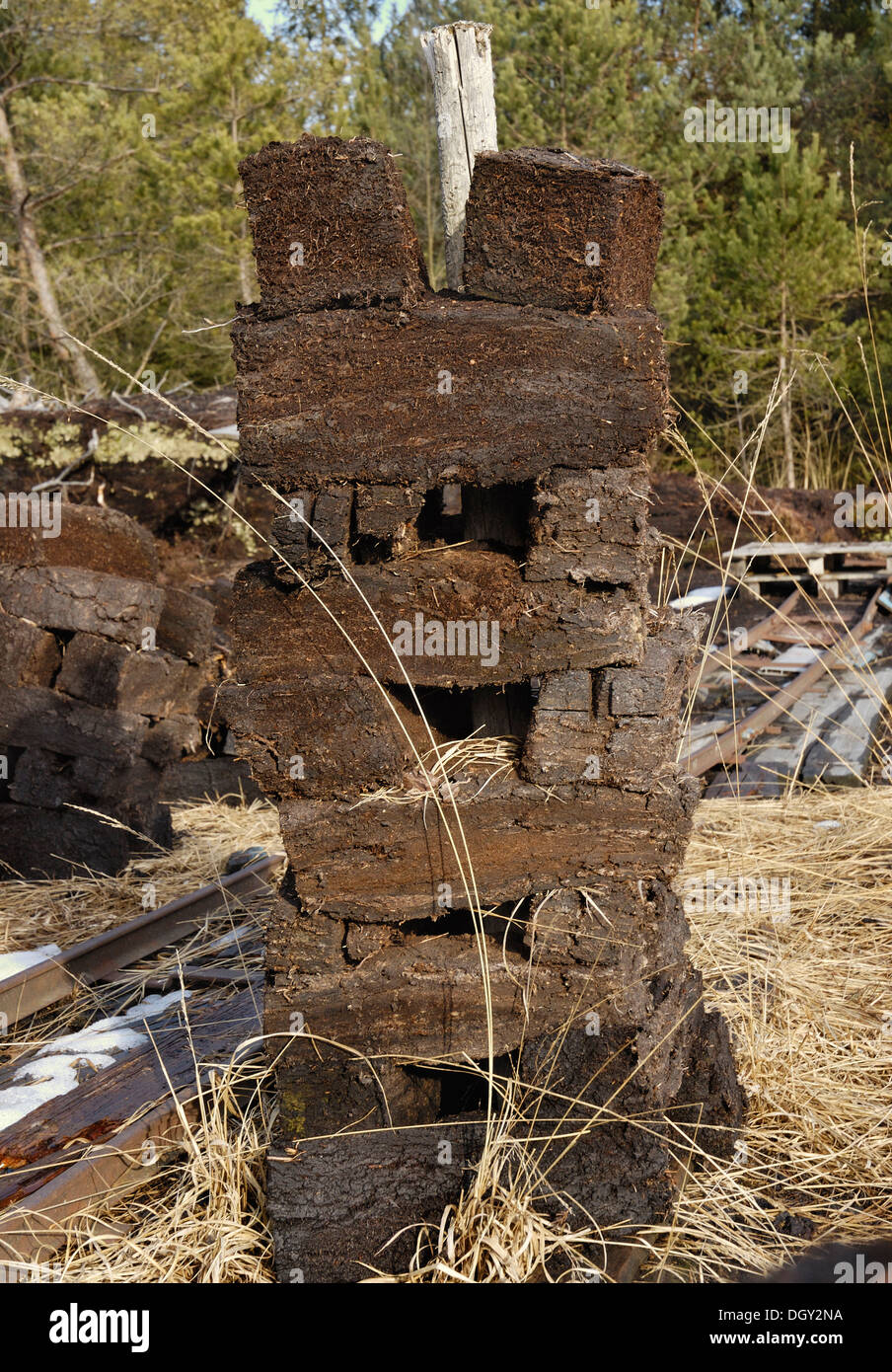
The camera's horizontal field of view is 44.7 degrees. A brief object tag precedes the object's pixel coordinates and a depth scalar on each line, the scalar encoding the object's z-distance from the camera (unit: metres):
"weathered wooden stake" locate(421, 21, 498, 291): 3.00
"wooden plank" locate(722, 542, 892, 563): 11.26
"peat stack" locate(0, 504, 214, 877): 6.59
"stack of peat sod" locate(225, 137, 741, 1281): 2.74
